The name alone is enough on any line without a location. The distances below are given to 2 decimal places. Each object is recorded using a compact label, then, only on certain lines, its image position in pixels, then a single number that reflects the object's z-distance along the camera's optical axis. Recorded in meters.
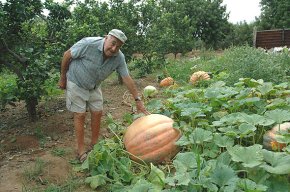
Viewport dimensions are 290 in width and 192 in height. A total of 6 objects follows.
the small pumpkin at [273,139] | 3.11
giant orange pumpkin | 3.69
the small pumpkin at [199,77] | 6.79
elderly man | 3.98
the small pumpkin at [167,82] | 7.67
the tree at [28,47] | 4.45
